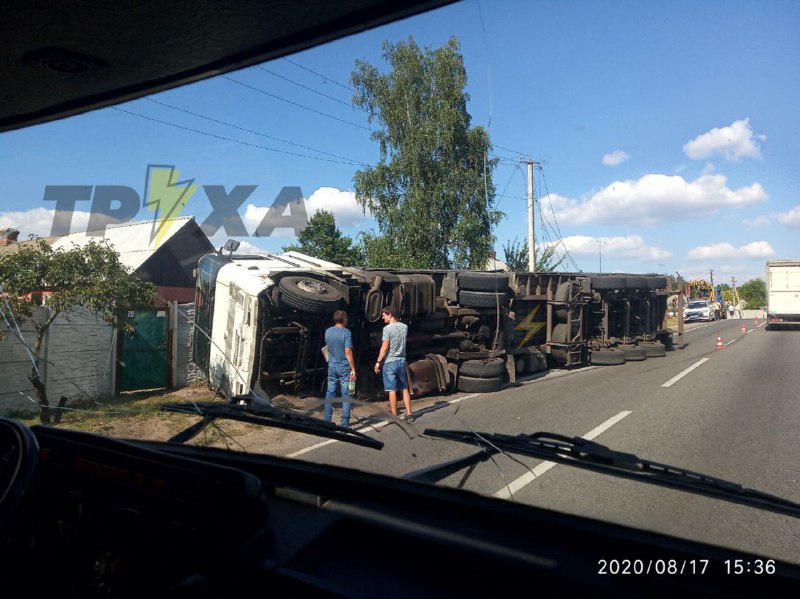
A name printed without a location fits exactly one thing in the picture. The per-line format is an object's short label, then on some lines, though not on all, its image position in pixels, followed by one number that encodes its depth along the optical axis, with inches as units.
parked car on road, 1784.0
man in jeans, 293.9
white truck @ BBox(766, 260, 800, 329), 1117.7
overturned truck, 312.0
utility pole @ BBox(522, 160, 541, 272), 810.3
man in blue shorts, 339.6
